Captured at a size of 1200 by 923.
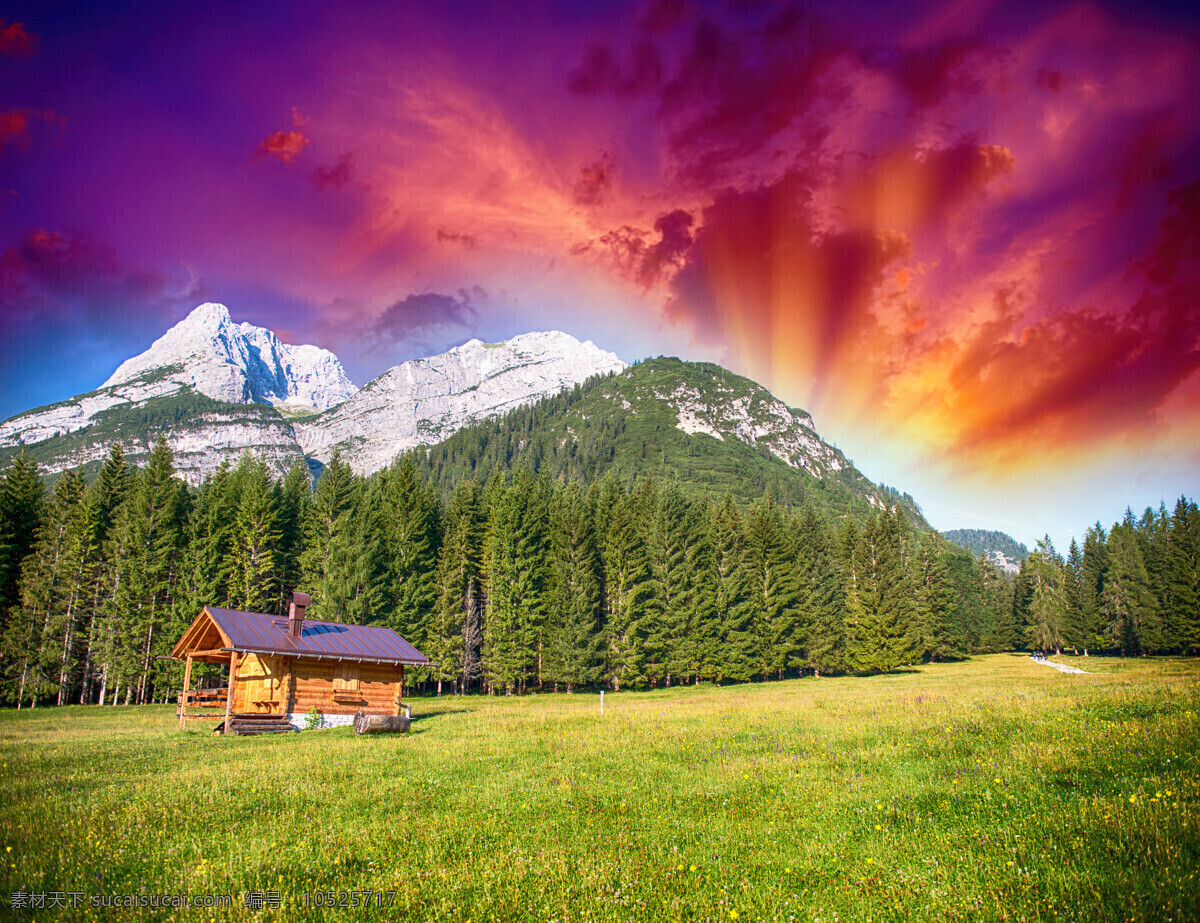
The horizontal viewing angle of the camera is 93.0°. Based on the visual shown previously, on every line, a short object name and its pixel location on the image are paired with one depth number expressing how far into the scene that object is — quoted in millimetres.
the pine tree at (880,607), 61659
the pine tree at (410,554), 51531
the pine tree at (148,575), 45031
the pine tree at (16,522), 44750
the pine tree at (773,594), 59125
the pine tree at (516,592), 51406
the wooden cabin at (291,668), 27797
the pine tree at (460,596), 51875
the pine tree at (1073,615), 87375
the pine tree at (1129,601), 79875
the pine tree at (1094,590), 87250
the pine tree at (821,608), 62250
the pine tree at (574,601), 51594
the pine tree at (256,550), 48656
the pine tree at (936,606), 75438
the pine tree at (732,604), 56219
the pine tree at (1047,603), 88875
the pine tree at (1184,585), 72000
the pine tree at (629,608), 53062
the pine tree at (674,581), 54875
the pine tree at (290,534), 54531
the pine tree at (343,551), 47750
